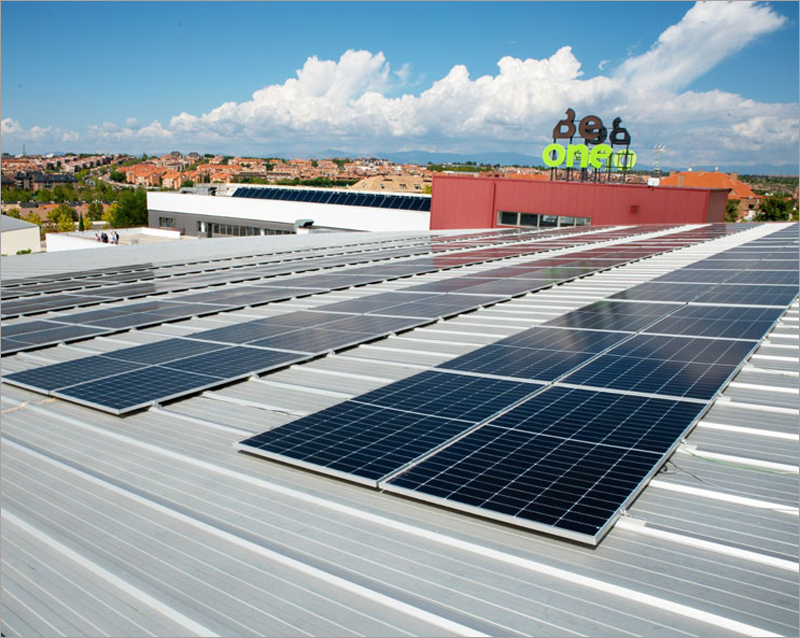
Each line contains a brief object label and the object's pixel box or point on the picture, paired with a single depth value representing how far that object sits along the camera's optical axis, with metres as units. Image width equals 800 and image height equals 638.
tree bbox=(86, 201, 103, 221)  147.82
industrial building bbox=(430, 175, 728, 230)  45.62
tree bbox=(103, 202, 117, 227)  122.38
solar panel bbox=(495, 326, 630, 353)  10.90
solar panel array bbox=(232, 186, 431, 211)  58.91
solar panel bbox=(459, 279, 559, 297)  17.02
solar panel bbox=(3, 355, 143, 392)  9.80
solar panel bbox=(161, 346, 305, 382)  10.09
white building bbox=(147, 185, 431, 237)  58.22
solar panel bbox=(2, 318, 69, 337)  13.67
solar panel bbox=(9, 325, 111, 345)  12.90
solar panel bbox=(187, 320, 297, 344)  12.25
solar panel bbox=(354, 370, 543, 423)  7.86
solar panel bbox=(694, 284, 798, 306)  14.62
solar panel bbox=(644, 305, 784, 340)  11.62
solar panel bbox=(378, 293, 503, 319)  14.22
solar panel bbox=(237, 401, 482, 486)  6.54
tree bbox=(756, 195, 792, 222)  97.44
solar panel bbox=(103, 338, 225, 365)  11.04
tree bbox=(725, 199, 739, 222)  105.56
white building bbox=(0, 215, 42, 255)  73.62
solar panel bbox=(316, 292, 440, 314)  15.09
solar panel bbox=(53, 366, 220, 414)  8.80
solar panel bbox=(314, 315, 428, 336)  12.73
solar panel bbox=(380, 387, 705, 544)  5.43
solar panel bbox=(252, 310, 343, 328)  13.57
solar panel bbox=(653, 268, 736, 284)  18.27
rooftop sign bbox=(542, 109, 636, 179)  55.44
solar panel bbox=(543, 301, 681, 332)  12.59
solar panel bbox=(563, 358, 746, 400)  8.41
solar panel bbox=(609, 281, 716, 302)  15.63
